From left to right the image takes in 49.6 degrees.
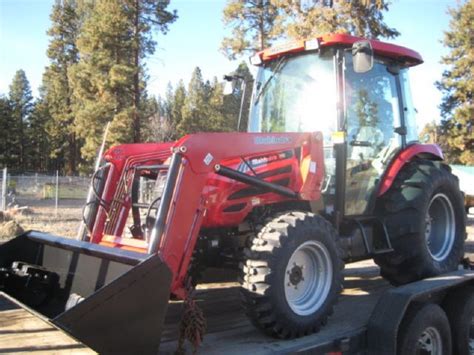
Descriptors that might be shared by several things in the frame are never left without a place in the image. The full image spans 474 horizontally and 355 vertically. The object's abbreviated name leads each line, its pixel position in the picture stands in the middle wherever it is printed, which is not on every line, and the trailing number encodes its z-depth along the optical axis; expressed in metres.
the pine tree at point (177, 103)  50.67
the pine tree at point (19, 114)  53.50
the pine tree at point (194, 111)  45.16
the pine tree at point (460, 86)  33.50
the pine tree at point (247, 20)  24.53
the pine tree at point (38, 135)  54.97
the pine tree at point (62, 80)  46.16
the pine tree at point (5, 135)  51.47
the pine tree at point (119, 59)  28.62
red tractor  3.60
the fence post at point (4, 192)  16.95
